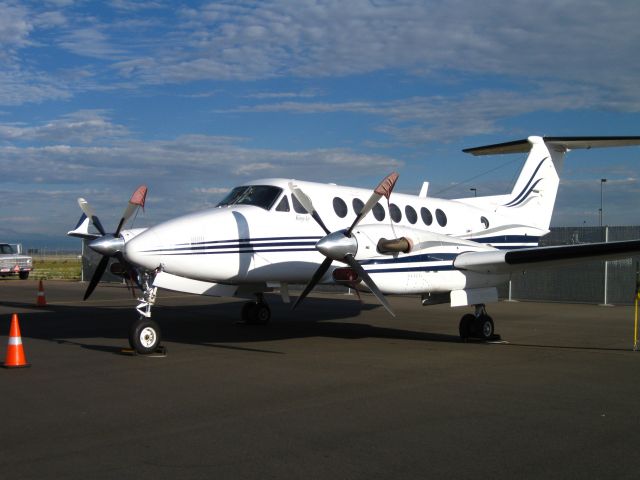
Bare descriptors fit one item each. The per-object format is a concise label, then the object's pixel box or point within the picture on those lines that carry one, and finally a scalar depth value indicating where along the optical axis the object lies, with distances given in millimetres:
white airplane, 11336
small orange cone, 21859
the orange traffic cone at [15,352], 9961
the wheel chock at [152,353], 11125
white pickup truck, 39156
